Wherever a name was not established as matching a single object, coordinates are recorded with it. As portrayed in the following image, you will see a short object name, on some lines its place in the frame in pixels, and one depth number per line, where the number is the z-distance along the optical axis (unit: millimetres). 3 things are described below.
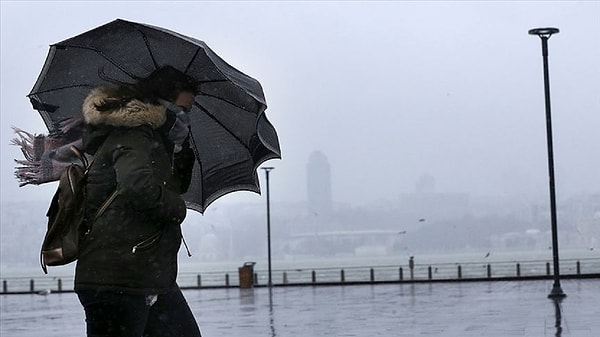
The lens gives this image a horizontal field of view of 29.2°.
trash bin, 44188
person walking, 4695
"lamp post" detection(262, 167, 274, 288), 47978
